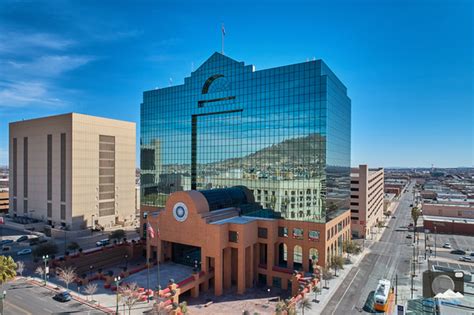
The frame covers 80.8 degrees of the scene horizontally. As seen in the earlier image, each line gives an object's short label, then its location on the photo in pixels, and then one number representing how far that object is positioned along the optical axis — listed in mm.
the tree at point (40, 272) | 47794
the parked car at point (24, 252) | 65275
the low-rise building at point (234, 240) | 49562
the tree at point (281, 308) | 34509
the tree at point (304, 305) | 37844
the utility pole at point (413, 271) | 46828
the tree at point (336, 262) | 53438
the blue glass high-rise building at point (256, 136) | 56812
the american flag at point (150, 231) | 39588
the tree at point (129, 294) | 36938
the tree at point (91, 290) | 41156
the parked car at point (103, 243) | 75012
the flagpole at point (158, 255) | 43006
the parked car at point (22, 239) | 77400
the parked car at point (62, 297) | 40500
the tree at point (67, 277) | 43741
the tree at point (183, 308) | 36000
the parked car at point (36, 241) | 73938
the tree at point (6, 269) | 35250
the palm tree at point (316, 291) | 43041
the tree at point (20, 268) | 49025
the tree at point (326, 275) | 47984
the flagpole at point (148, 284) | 40562
